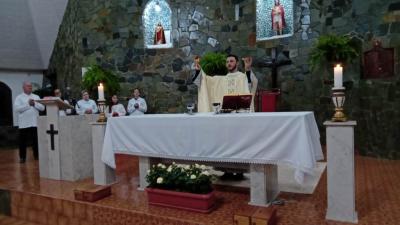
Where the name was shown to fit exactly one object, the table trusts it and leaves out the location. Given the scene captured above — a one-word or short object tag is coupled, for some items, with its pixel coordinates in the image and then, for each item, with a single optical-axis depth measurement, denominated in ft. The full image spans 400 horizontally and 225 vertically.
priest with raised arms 13.58
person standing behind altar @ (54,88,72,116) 21.86
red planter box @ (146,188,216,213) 9.64
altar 9.07
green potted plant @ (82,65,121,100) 27.35
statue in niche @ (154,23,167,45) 28.32
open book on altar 11.21
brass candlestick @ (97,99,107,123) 12.47
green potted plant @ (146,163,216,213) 9.73
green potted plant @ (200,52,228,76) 15.94
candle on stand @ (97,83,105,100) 12.04
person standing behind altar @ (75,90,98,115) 25.85
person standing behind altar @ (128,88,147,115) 26.78
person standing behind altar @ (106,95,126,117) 26.81
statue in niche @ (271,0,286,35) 23.39
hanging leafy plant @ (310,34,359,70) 17.83
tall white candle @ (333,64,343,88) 8.73
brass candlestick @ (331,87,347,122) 8.60
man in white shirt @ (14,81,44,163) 19.15
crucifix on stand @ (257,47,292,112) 20.79
